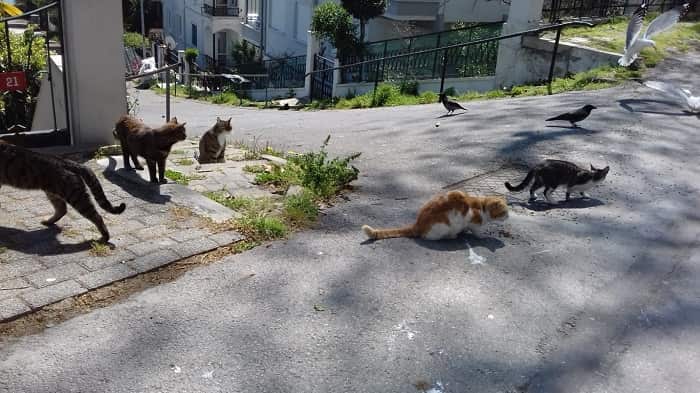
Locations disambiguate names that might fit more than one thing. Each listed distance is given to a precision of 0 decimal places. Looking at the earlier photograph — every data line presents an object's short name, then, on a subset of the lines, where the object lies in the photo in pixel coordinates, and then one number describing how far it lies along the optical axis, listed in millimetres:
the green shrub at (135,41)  38062
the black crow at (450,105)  9898
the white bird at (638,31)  9680
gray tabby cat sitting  7316
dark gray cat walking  5398
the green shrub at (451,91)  14223
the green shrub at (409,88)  15474
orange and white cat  4570
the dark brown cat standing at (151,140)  5523
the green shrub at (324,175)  5714
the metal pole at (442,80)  13488
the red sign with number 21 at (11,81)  6075
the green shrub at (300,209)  5051
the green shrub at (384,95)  14883
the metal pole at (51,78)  6447
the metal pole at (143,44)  35019
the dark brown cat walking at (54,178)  4348
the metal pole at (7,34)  6316
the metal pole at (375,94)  14962
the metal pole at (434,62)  16320
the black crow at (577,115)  7578
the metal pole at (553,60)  11465
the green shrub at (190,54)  30605
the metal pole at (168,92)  7834
